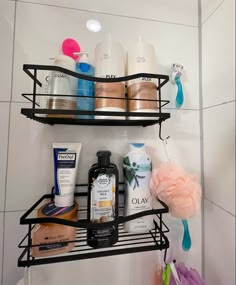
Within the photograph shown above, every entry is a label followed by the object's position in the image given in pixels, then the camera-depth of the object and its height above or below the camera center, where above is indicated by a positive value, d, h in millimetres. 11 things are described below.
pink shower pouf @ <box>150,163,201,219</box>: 475 -104
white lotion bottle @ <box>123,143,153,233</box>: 483 -104
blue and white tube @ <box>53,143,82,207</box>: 470 -60
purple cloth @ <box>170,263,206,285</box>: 491 -338
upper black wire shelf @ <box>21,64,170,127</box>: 416 +85
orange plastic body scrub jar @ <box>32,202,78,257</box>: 425 -204
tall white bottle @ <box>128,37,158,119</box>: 471 +182
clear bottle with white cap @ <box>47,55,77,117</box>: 440 +151
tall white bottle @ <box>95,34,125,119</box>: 457 +200
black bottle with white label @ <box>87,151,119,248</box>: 443 -133
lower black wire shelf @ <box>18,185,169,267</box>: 410 -243
